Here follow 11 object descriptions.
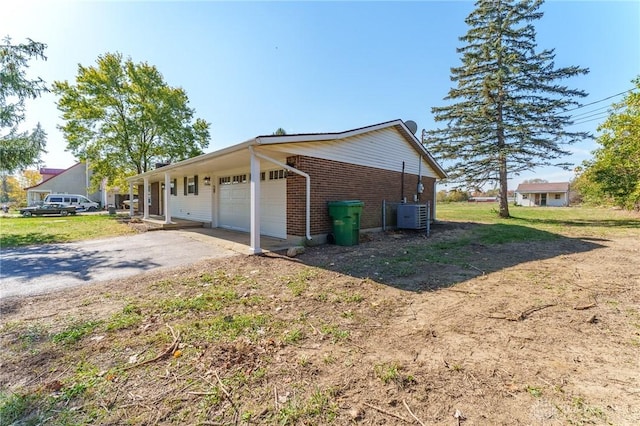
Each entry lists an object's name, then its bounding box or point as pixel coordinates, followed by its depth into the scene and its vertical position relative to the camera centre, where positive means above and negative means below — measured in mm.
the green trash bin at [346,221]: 7816 -447
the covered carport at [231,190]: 7012 +600
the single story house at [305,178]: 7730 +973
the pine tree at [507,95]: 17406 +7146
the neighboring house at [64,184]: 34094 +2447
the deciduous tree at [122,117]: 20172 +6633
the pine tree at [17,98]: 10367 +4051
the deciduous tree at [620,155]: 15539 +3058
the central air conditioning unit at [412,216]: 10445 -394
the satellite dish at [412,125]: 11883 +3452
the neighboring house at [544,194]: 44656 +2051
